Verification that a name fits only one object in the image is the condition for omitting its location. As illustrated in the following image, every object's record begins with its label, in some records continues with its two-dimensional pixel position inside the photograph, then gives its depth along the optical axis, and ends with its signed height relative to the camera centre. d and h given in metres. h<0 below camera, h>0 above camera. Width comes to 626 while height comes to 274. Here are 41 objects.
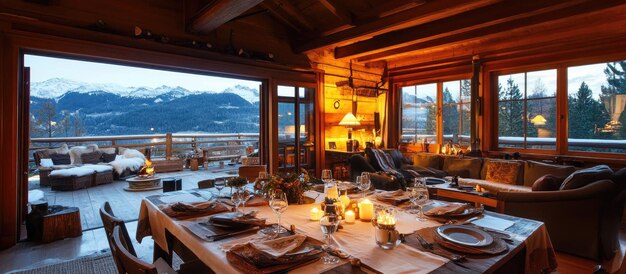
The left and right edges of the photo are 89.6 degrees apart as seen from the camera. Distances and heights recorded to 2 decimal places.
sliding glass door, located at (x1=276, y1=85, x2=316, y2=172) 5.44 +0.17
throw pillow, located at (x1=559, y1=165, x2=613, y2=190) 3.00 -0.39
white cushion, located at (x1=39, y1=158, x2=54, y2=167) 6.59 -0.51
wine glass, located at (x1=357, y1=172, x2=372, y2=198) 2.00 -0.28
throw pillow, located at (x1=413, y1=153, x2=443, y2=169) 5.83 -0.43
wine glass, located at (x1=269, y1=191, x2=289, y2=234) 1.52 -0.32
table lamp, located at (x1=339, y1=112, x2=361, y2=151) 6.00 +0.30
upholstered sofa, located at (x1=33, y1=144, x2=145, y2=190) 6.09 -0.58
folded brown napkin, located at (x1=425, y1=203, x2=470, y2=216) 1.73 -0.41
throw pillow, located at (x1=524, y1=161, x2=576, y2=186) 4.13 -0.46
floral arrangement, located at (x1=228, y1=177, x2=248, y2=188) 2.07 -0.29
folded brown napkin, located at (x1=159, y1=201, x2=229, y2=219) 1.78 -0.42
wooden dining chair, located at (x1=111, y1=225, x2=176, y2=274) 1.04 -0.42
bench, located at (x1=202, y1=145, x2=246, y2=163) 9.41 -0.46
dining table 1.16 -0.47
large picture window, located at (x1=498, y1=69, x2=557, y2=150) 5.21 +0.47
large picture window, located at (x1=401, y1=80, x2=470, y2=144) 6.25 +0.54
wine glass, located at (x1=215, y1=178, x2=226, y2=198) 2.19 -0.32
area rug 2.71 -1.14
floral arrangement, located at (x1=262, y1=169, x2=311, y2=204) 1.95 -0.30
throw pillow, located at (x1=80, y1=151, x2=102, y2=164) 7.30 -0.44
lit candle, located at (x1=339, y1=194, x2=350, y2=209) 1.84 -0.37
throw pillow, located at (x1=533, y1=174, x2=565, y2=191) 3.22 -0.49
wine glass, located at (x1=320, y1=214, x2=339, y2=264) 1.28 -0.35
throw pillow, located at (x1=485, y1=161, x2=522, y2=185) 4.65 -0.52
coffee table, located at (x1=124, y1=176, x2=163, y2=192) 6.25 -0.91
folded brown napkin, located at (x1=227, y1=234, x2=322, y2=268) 1.14 -0.44
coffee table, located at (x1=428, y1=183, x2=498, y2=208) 3.55 -0.70
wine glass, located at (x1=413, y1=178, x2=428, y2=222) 1.72 -0.34
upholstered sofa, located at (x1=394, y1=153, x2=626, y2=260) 2.85 -0.68
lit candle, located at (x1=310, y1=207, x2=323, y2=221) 1.71 -0.42
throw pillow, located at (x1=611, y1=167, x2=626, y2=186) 2.88 -0.38
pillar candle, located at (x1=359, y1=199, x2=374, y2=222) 1.70 -0.40
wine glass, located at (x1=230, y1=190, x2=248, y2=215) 1.74 -0.33
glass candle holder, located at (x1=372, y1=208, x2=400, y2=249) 1.31 -0.39
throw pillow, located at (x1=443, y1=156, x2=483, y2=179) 5.22 -0.50
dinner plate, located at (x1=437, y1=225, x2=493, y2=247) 1.34 -0.44
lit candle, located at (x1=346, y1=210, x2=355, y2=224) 1.65 -0.42
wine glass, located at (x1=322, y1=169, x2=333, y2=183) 2.18 -0.27
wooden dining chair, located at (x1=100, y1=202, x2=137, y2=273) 1.42 -0.40
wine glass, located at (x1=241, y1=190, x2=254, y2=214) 1.76 -0.32
